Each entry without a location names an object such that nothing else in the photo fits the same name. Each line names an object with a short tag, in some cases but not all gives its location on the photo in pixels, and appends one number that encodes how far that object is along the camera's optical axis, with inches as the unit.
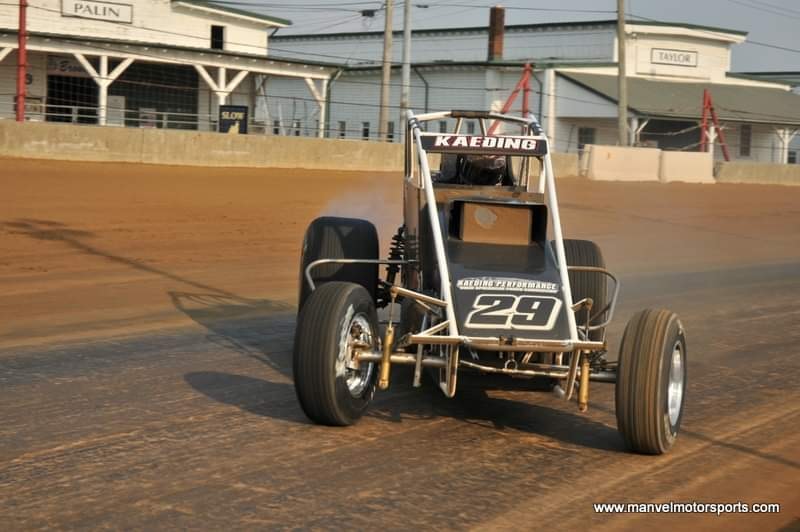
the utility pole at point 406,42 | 1480.8
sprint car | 270.2
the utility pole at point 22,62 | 943.7
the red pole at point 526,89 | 1391.0
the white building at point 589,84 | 2016.5
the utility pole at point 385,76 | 1401.3
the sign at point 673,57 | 2295.8
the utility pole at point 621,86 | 1536.7
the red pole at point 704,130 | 1706.4
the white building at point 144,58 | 1515.7
